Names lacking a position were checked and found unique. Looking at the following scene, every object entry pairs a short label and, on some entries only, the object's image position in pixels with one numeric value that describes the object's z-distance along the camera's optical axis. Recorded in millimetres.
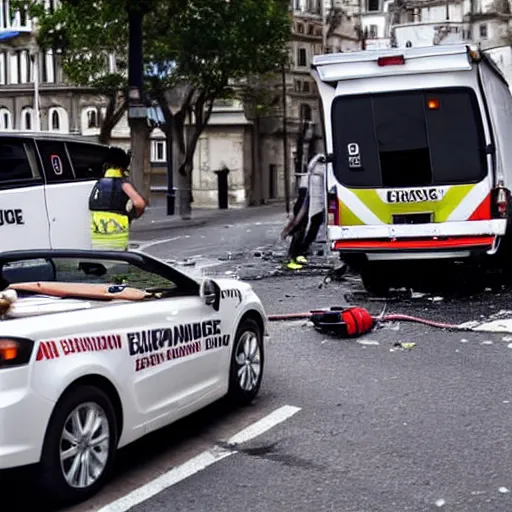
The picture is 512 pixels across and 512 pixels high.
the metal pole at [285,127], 49631
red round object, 10094
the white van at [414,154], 11961
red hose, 10562
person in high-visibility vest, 11195
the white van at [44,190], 11273
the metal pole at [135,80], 25188
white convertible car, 4977
